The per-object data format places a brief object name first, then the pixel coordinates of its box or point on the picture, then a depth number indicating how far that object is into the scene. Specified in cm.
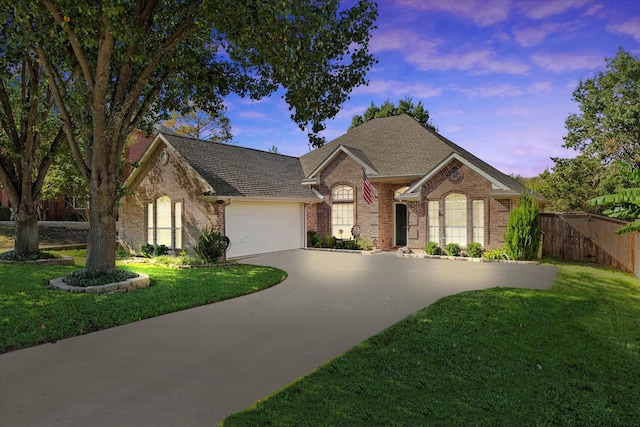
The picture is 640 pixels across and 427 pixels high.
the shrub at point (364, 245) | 2005
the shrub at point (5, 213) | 3425
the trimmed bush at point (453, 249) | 1751
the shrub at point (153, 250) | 1766
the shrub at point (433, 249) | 1797
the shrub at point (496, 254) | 1635
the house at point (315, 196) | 1714
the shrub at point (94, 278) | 1023
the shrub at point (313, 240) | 2114
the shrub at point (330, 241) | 2091
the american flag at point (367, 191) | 1972
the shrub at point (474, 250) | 1703
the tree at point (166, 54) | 926
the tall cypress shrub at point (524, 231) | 1556
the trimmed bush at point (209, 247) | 1521
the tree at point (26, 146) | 1502
